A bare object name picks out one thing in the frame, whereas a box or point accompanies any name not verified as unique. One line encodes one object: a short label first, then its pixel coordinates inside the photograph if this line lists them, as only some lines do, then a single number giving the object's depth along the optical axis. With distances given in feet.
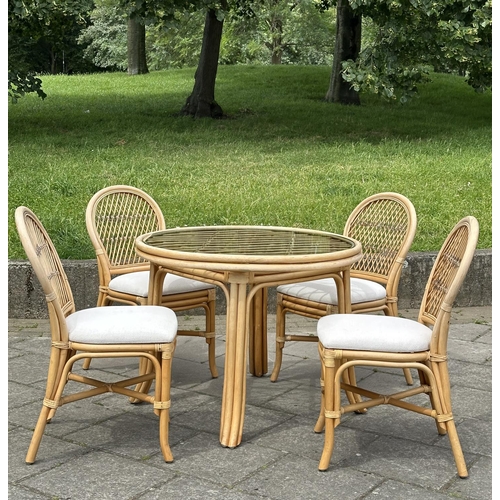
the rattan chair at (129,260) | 17.92
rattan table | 14.51
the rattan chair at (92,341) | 13.67
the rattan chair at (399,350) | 13.56
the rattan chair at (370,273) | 17.47
